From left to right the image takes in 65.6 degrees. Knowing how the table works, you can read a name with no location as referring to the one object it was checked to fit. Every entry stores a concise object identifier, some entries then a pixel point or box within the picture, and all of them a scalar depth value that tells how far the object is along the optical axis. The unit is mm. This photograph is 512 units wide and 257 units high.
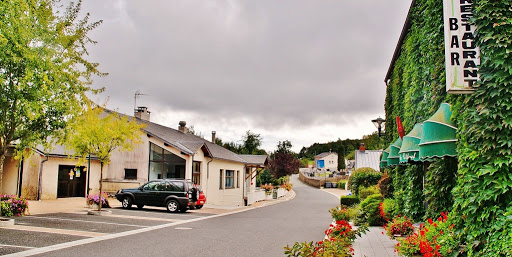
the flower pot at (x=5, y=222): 13031
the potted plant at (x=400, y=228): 10078
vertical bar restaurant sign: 5770
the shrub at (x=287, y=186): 50062
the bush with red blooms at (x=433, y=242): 6270
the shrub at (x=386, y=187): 17272
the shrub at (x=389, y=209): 14444
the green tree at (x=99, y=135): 17391
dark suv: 21109
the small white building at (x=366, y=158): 34719
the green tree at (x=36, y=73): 12766
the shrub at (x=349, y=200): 22719
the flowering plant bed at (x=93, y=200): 19750
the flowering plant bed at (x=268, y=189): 40969
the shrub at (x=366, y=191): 20266
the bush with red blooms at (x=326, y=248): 5582
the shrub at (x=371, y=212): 15609
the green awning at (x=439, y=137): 6645
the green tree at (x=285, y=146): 67500
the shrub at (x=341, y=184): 62631
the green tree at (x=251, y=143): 68062
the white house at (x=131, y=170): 23250
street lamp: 19109
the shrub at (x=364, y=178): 24891
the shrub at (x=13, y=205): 15156
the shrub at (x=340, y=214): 16094
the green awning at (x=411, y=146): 8778
